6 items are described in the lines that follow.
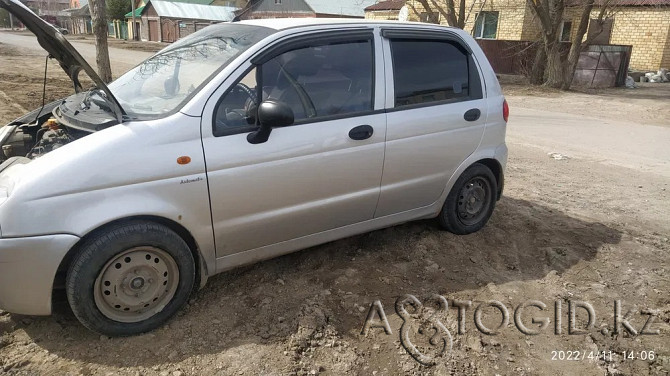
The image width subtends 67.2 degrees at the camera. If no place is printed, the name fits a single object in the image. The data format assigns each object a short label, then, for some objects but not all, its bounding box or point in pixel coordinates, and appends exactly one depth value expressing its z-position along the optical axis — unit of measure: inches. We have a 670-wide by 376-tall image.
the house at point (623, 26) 911.0
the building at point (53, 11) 2792.8
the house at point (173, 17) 1988.2
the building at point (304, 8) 1734.7
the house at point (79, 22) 2785.4
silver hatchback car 108.0
